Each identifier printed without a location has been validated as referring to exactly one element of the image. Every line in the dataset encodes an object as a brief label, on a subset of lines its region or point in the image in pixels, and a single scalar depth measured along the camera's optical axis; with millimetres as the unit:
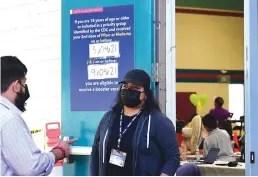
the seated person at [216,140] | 7359
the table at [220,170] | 6106
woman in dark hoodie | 3658
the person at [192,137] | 7977
